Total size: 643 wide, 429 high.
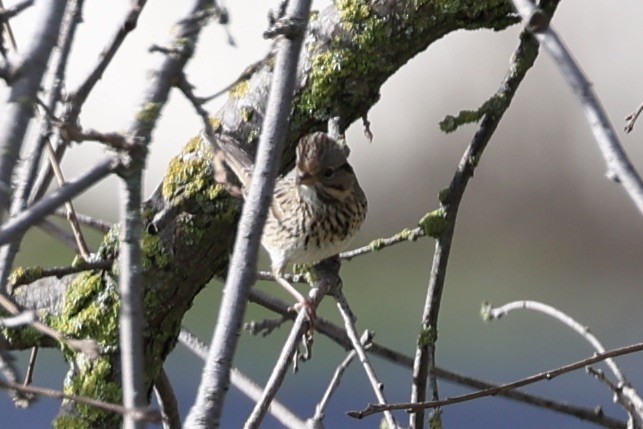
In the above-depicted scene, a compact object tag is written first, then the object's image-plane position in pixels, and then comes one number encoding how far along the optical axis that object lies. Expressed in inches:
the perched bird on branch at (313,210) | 269.0
